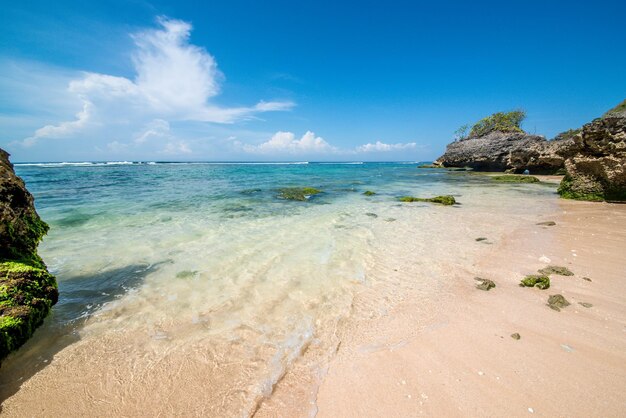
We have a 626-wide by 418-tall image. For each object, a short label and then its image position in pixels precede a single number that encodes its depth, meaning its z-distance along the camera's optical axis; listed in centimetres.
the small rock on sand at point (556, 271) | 526
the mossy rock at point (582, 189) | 1395
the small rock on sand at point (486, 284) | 492
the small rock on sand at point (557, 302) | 415
